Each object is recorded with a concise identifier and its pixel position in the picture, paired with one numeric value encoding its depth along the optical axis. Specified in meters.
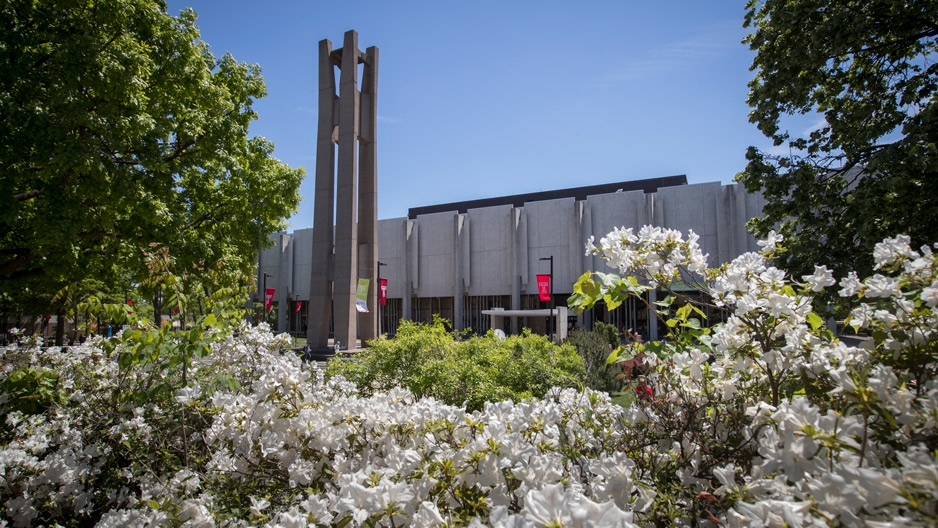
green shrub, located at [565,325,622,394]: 9.14
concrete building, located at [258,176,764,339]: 32.88
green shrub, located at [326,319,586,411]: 6.42
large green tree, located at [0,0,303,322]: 8.05
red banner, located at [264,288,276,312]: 30.55
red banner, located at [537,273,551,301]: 25.81
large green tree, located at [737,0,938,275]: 7.72
